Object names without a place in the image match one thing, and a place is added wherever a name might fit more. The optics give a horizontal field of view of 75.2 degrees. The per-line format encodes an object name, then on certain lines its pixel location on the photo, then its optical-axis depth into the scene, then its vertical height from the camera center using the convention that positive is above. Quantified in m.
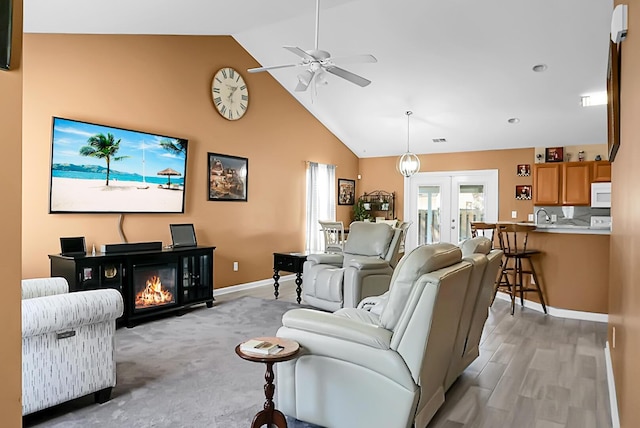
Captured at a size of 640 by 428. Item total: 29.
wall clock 5.94 +1.77
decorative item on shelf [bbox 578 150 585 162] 7.28 +1.10
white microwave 6.88 +0.40
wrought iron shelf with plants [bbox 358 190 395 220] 9.23 +0.28
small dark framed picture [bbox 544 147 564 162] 7.45 +1.16
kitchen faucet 7.57 +0.06
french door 8.23 +0.29
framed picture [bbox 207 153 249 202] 5.91 +0.54
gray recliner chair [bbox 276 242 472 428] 2.02 -0.71
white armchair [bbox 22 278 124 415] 2.29 -0.80
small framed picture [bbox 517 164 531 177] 7.73 +0.89
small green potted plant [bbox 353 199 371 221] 9.12 +0.08
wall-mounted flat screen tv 4.19 +0.47
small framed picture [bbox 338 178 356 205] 8.99 +0.53
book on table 2.05 -0.67
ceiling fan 3.64 +1.38
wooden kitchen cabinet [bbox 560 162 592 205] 7.08 +0.62
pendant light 7.05 +0.87
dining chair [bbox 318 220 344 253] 6.97 -0.29
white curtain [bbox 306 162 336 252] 7.88 +0.32
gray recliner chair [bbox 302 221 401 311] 4.61 -0.63
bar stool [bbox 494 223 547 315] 5.00 -0.48
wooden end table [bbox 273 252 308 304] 5.49 -0.67
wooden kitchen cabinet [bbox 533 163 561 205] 7.34 +0.62
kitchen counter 4.73 -0.13
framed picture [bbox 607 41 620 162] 2.26 +0.71
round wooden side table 2.02 -0.81
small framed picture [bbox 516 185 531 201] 7.72 +0.48
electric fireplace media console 4.04 -0.69
